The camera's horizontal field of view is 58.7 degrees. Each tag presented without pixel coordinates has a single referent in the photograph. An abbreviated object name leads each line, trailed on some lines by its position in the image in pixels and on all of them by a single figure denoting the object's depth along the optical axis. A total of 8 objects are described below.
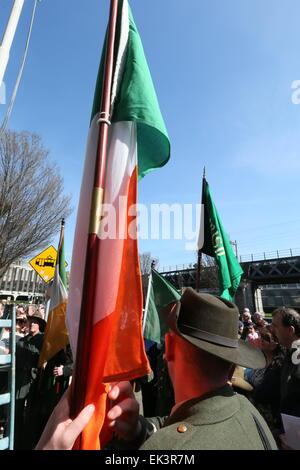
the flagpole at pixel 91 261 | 1.33
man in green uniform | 1.08
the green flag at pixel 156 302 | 5.09
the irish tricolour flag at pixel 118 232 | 1.49
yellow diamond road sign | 7.83
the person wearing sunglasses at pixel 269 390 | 3.11
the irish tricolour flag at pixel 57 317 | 3.81
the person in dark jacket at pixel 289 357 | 2.71
